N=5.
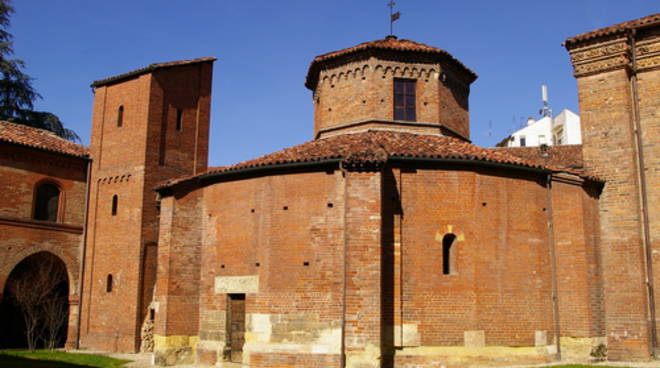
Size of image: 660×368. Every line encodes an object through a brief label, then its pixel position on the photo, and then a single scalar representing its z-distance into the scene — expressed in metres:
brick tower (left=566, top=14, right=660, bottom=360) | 16.38
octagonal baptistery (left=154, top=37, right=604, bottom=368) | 13.97
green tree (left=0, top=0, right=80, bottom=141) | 29.67
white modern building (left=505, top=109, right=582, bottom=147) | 40.53
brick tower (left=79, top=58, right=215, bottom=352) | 20.97
